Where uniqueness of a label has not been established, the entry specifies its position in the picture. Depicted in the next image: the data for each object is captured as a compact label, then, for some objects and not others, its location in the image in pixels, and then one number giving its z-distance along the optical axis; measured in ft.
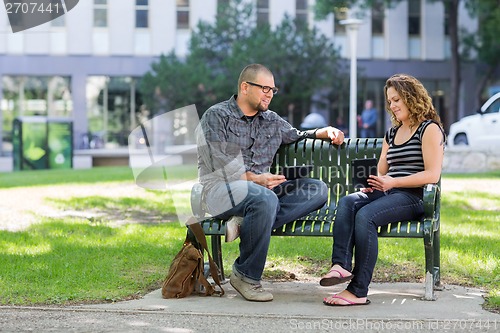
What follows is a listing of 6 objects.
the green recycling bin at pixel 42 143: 91.50
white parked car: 74.78
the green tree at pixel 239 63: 129.08
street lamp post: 78.42
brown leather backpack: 20.38
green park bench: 19.69
